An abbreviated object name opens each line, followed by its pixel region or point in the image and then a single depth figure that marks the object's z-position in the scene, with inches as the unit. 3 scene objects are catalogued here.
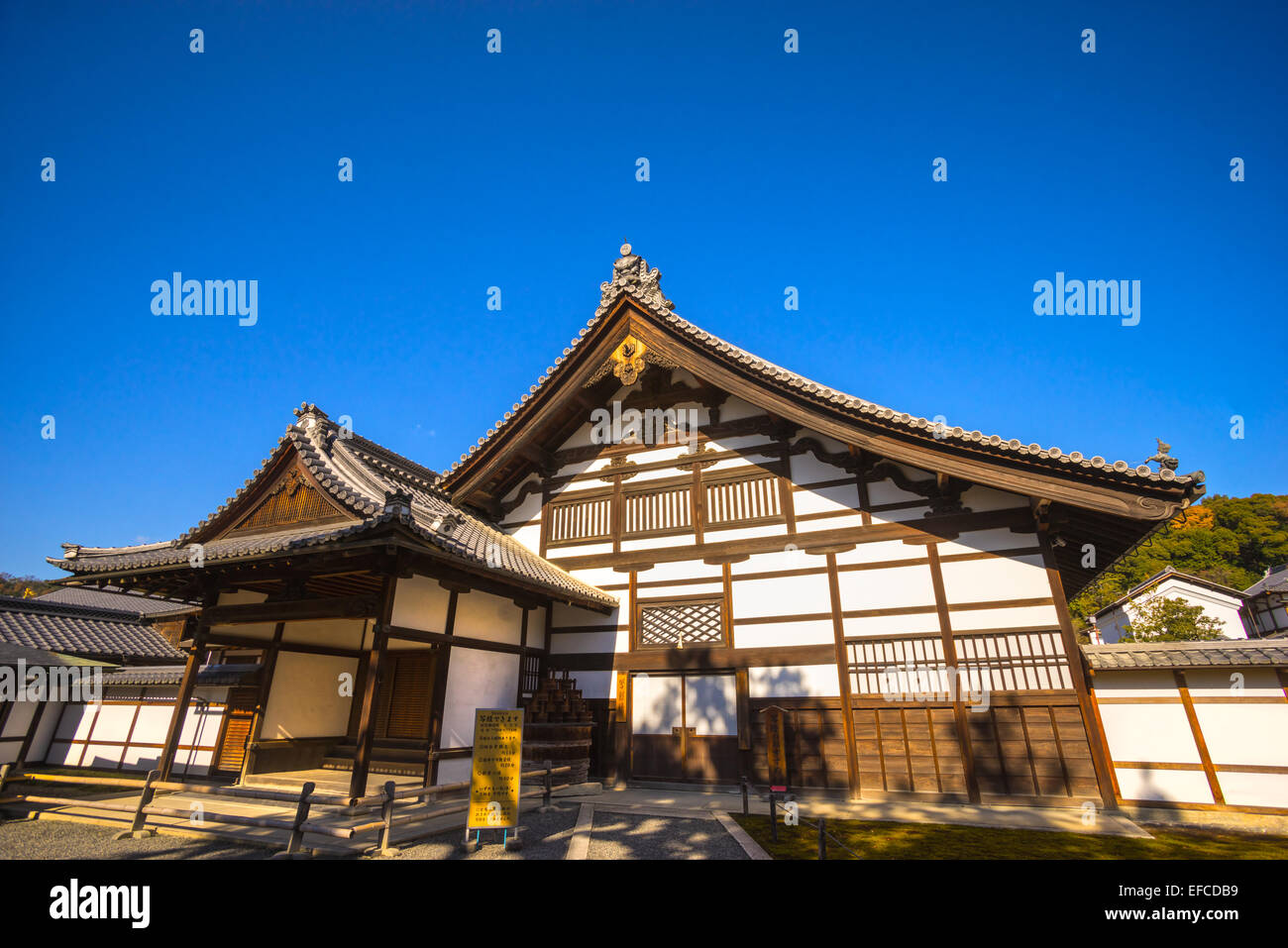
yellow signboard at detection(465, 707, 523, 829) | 275.6
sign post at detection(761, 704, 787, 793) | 420.8
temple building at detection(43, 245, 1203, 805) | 373.4
